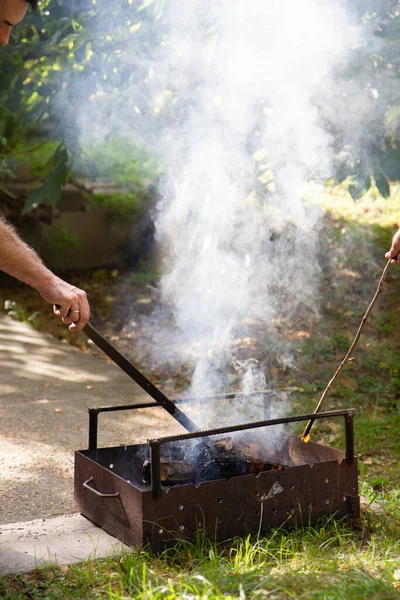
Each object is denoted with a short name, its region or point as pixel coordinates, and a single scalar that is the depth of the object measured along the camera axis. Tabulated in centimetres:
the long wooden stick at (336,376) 357
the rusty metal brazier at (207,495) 311
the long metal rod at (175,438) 305
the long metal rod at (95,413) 361
